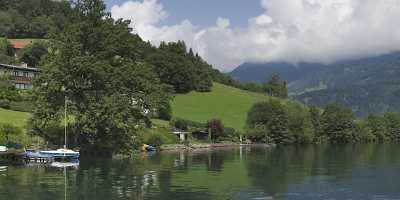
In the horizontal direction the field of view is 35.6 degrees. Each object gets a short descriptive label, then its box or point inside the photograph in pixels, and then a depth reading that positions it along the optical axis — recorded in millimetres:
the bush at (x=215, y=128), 171875
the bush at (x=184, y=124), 167500
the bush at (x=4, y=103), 128125
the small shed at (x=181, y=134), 159062
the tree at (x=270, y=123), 183888
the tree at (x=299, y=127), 193125
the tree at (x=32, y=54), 190125
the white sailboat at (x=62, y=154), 92750
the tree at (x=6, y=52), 181500
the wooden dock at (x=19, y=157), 90688
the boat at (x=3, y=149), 91638
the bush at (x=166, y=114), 171250
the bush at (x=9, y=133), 101250
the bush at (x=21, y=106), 128750
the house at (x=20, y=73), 154500
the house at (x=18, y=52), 195750
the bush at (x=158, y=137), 135250
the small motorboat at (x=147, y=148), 125000
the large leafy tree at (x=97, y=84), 102562
